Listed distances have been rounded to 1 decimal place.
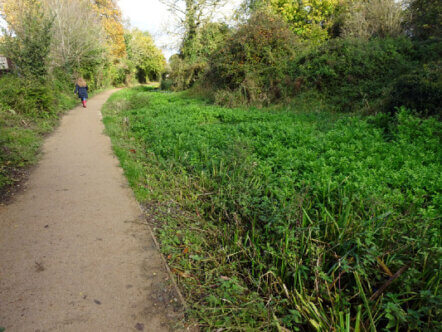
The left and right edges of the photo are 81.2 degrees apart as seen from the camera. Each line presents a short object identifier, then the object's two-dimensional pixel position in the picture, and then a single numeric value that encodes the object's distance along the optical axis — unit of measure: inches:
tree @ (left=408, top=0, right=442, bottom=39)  440.8
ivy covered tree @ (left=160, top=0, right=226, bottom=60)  957.8
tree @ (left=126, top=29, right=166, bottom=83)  1462.7
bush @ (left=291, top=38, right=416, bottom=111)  366.3
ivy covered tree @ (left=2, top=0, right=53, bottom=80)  494.0
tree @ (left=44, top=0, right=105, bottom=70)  759.1
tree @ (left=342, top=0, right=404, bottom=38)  519.2
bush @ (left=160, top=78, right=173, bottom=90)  983.0
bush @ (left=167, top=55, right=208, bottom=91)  860.0
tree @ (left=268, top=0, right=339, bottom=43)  975.0
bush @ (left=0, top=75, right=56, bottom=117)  385.7
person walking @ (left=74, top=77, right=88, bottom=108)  590.3
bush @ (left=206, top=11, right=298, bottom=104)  479.5
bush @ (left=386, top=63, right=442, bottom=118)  231.3
